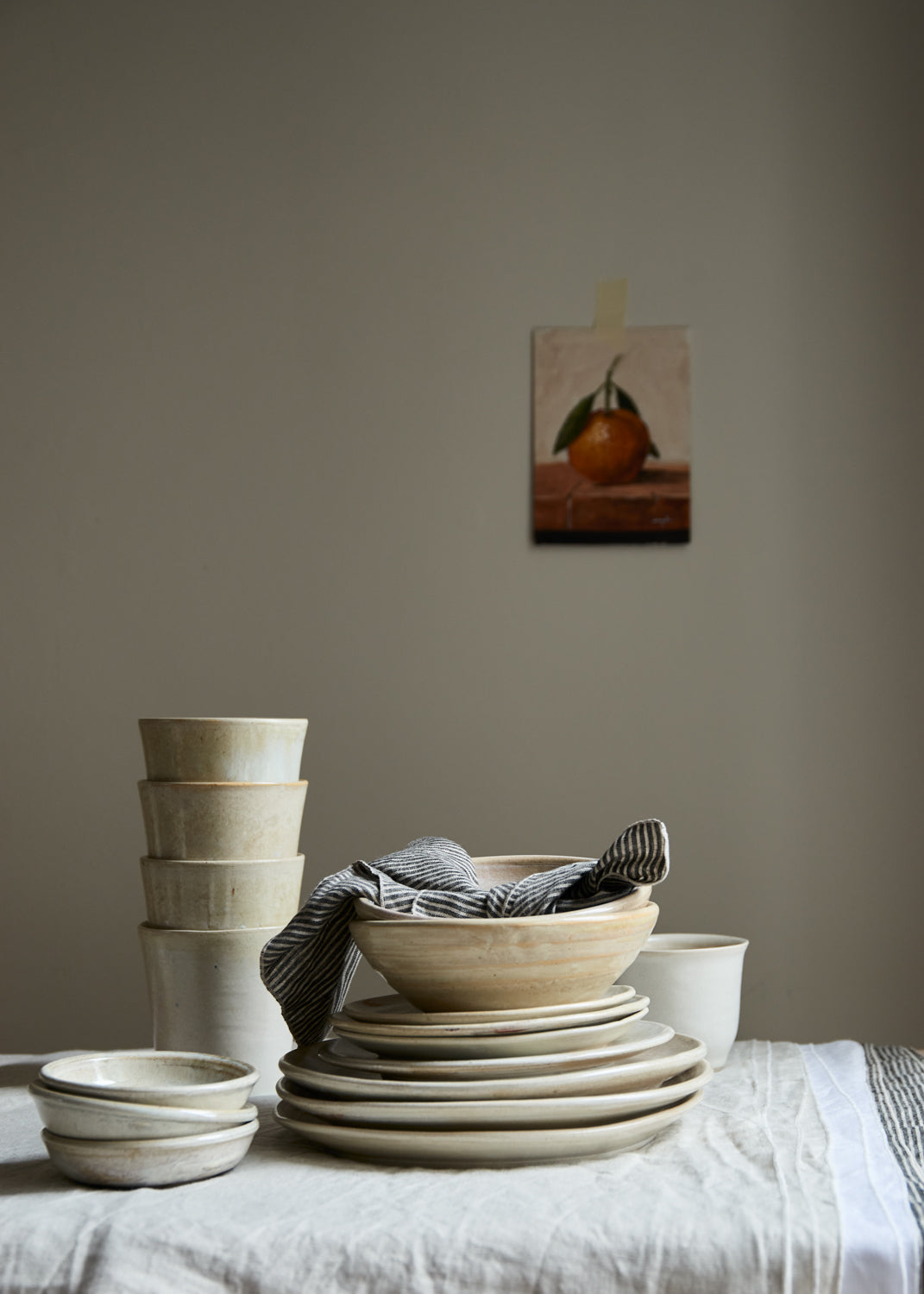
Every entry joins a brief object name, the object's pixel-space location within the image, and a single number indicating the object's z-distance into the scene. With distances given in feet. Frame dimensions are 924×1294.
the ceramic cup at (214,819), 3.06
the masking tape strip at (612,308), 6.40
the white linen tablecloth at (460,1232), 1.83
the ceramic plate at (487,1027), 2.21
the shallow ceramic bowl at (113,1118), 2.06
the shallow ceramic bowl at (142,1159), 2.08
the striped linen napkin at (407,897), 2.37
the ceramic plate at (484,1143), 2.14
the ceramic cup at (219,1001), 2.96
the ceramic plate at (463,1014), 2.24
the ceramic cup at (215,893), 3.02
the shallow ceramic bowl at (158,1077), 2.08
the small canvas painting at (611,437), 6.34
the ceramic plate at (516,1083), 2.16
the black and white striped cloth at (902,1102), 2.18
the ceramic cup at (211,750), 3.08
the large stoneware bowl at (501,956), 2.23
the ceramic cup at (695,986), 2.88
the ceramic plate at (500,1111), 2.15
